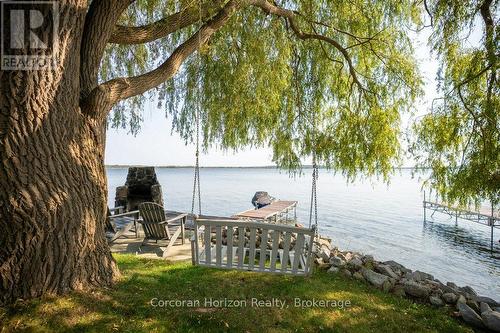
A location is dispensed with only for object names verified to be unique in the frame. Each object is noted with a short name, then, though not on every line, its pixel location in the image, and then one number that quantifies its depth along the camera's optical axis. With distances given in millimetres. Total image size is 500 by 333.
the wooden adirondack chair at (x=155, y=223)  5934
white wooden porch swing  3570
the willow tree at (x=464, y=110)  4344
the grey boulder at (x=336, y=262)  5224
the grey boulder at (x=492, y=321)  3797
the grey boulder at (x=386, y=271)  5156
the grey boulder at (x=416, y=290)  4551
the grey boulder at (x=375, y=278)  4701
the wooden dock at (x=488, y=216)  17134
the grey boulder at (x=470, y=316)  3923
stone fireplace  10656
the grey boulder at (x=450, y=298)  4531
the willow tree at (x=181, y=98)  2967
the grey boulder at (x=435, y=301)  4410
